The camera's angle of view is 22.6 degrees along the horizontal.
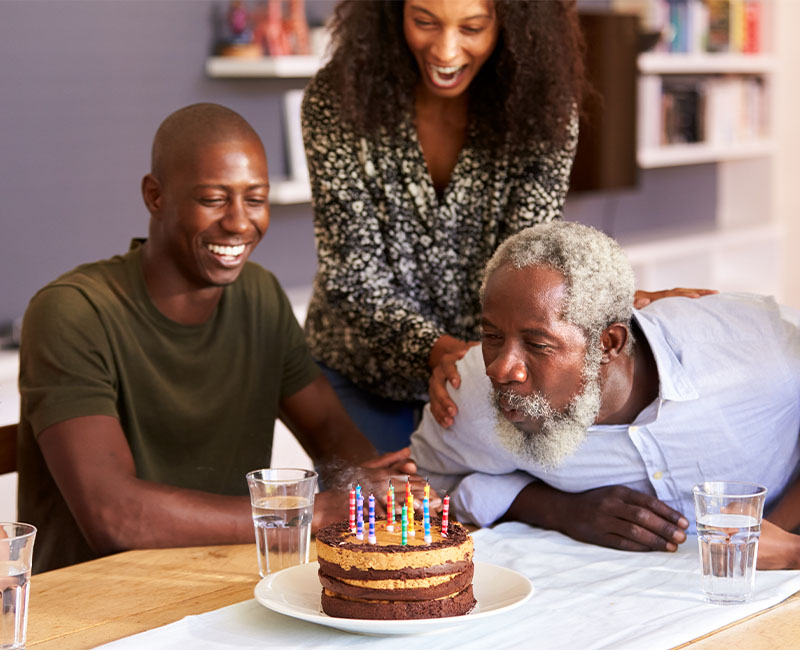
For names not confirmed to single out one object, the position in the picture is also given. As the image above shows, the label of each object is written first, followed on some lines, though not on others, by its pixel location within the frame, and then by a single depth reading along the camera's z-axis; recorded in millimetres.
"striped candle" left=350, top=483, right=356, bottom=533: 1992
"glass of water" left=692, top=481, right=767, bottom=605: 2010
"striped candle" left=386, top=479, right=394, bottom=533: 2010
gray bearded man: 2180
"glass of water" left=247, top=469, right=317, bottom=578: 2107
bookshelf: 6655
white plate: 1891
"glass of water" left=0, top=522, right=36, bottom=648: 1902
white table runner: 1911
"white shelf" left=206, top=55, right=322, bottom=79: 4598
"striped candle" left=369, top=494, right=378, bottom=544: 1951
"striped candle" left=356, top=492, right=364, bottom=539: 1976
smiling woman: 2754
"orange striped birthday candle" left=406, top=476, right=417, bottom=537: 2001
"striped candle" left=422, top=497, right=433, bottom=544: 1969
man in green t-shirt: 2281
